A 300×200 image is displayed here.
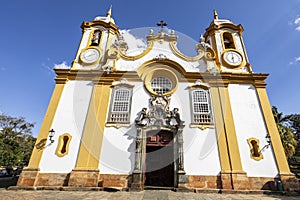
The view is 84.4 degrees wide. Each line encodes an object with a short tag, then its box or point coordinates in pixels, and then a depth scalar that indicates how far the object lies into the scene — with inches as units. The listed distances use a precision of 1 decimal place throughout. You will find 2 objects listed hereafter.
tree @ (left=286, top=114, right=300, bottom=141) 1291.6
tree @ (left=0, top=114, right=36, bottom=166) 585.6
